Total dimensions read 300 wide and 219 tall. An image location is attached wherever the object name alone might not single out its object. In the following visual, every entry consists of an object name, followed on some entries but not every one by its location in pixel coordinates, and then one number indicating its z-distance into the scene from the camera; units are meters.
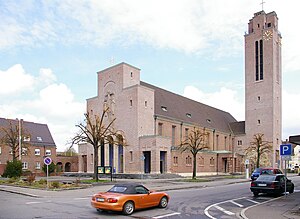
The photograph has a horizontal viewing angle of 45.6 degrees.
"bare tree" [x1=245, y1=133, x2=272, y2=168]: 66.88
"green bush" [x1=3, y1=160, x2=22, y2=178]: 40.12
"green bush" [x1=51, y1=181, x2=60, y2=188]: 27.61
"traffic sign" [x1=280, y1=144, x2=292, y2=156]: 19.96
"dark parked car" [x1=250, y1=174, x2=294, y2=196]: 22.15
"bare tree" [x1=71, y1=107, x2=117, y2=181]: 37.34
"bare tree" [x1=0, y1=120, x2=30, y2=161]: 45.98
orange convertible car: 14.49
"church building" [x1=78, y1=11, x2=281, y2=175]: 52.84
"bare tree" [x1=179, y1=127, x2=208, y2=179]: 42.71
